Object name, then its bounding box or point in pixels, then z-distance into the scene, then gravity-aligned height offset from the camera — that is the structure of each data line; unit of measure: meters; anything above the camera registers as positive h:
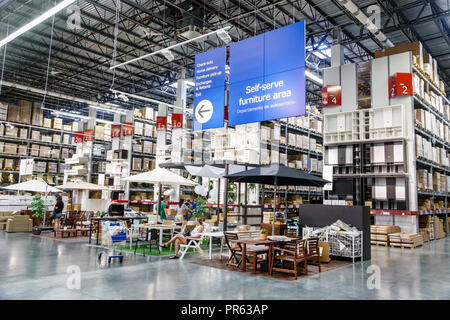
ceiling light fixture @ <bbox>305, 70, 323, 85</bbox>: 14.95 +5.53
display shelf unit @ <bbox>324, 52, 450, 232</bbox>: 12.52 +2.85
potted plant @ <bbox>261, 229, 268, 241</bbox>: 7.33 -0.73
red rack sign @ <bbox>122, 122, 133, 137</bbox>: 18.59 +3.59
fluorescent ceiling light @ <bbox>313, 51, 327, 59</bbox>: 18.41 +7.82
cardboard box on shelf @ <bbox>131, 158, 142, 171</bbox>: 19.23 +1.78
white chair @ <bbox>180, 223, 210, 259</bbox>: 8.48 -1.04
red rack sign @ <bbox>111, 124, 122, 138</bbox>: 19.09 +3.57
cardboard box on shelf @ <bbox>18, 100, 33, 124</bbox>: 21.55 +5.07
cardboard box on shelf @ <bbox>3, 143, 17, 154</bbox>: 20.68 +2.62
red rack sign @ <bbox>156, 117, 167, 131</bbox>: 17.91 +3.78
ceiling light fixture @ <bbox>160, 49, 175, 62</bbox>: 13.10 +5.54
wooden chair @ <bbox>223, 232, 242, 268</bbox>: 7.50 -1.07
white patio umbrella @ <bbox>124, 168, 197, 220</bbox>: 10.73 +0.61
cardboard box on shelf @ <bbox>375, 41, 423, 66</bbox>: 13.59 +6.05
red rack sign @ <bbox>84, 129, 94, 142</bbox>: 20.81 +3.55
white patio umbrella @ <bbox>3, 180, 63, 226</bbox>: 14.21 +0.28
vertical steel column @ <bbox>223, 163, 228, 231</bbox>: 9.60 -0.46
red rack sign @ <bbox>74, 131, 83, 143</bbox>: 21.20 +3.49
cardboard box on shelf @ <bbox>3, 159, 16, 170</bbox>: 20.45 +1.65
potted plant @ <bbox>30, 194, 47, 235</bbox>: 13.64 -0.52
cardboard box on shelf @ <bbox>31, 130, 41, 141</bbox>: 21.98 +3.65
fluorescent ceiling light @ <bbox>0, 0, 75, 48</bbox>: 8.20 +4.54
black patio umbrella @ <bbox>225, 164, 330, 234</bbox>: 7.95 +0.58
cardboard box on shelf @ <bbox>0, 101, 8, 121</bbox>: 20.45 +4.70
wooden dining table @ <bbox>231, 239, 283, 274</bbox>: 6.86 -0.83
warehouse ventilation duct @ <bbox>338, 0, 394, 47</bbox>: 11.60 +6.52
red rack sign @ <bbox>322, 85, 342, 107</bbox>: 13.98 +4.29
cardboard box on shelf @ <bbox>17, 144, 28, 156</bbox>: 21.14 +2.57
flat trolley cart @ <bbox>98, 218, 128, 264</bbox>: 10.12 -1.09
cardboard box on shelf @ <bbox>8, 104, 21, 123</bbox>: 20.98 +4.76
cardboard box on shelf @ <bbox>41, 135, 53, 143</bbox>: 22.64 +3.57
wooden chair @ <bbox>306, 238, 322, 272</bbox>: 7.10 -0.94
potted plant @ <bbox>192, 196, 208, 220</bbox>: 12.83 -0.37
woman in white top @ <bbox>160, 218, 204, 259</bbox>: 8.55 -0.95
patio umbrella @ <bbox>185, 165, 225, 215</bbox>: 11.43 +0.90
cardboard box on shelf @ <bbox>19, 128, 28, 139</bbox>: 21.31 +3.63
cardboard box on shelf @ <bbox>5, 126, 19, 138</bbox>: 20.78 +3.63
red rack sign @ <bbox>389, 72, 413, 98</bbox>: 12.50 +4.30
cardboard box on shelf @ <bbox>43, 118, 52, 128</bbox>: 22.67 +4.56
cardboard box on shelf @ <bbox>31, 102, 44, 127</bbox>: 22.17 +4.94
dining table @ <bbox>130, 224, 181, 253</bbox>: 9.63 -0.79
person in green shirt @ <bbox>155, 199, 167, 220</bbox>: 13.50 -0.59
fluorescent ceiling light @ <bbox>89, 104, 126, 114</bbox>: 19.69 +4.95
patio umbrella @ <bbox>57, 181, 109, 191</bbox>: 14.12 +0.37
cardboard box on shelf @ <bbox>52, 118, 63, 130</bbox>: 23.17 +4.66
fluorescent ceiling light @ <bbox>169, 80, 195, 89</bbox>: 18.22 +7.35
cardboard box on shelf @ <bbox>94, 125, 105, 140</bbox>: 22.15 +4.01
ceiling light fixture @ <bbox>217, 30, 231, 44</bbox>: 11.14 +5.45
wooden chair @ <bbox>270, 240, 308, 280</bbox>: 6.50 -1.04
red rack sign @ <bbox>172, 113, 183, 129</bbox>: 16.82 +3.72
